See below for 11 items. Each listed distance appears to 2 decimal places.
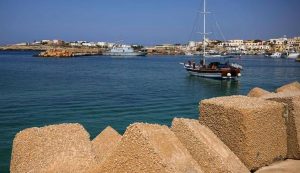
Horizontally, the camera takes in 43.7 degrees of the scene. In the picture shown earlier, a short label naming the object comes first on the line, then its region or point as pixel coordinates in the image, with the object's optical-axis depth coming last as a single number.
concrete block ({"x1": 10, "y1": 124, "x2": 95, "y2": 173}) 4.98
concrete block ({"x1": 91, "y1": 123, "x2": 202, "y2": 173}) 4.47
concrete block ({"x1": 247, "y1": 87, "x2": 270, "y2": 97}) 10.92
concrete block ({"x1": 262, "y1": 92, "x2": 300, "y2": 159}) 7.19
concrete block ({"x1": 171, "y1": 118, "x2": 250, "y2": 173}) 5.61
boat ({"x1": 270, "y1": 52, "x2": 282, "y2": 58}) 170.70
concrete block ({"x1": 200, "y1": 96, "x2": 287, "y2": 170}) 6.42
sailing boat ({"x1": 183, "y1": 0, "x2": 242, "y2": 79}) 53.34
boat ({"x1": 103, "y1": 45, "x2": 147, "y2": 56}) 177.50
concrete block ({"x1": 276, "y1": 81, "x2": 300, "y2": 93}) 11.71
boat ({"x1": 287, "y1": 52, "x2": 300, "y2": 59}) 157.38
